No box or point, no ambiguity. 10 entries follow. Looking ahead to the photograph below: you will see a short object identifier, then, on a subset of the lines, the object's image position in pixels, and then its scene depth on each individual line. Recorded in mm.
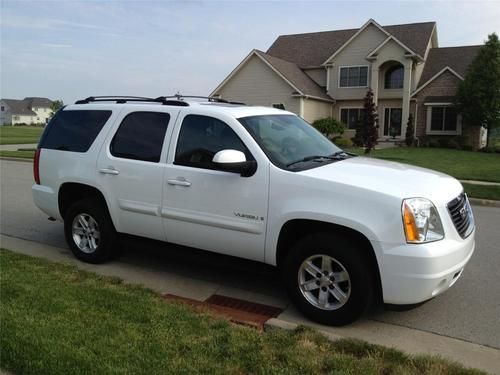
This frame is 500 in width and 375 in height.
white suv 3961
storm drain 4316
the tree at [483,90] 28812
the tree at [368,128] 22891
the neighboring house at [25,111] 131500
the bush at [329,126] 31453
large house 32219
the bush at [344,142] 30250
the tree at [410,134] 31906
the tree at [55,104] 118125
